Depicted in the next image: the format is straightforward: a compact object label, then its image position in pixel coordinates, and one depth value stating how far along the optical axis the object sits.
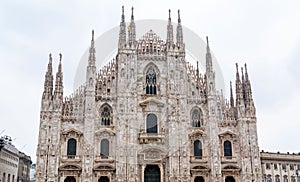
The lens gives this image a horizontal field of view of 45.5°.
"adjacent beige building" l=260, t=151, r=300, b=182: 53.53
